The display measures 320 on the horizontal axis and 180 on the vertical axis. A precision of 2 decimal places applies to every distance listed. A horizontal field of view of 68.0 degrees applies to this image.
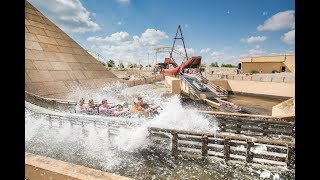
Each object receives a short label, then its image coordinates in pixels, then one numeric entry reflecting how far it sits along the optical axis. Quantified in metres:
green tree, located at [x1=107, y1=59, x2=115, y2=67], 92.32
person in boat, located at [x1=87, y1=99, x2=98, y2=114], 14.82
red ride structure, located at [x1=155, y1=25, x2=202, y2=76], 44.53
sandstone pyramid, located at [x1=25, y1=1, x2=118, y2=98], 22.67
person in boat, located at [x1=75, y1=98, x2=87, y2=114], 15.28
